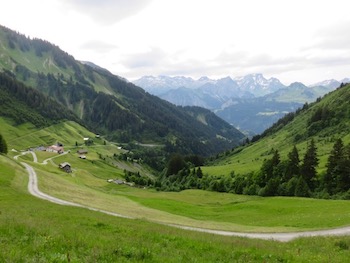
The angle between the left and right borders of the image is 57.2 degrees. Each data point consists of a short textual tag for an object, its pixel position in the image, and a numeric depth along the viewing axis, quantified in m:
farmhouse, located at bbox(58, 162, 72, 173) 155.88
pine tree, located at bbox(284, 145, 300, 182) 90.31
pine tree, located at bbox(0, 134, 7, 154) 143.80
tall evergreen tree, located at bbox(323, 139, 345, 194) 78.16
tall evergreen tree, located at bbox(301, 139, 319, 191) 85.56
